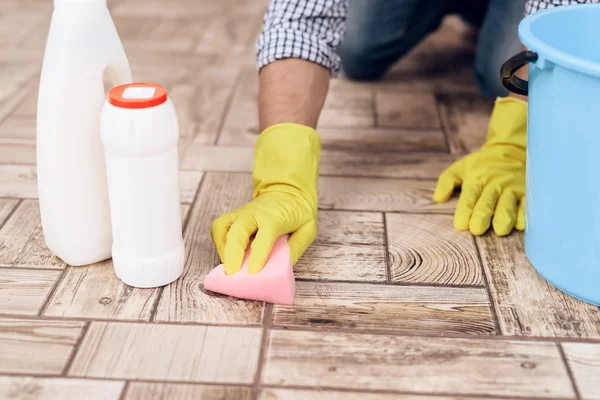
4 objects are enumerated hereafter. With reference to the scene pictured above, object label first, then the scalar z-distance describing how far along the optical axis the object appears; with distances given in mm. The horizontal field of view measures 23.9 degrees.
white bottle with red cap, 1364
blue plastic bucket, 1363
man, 1491
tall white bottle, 1382
